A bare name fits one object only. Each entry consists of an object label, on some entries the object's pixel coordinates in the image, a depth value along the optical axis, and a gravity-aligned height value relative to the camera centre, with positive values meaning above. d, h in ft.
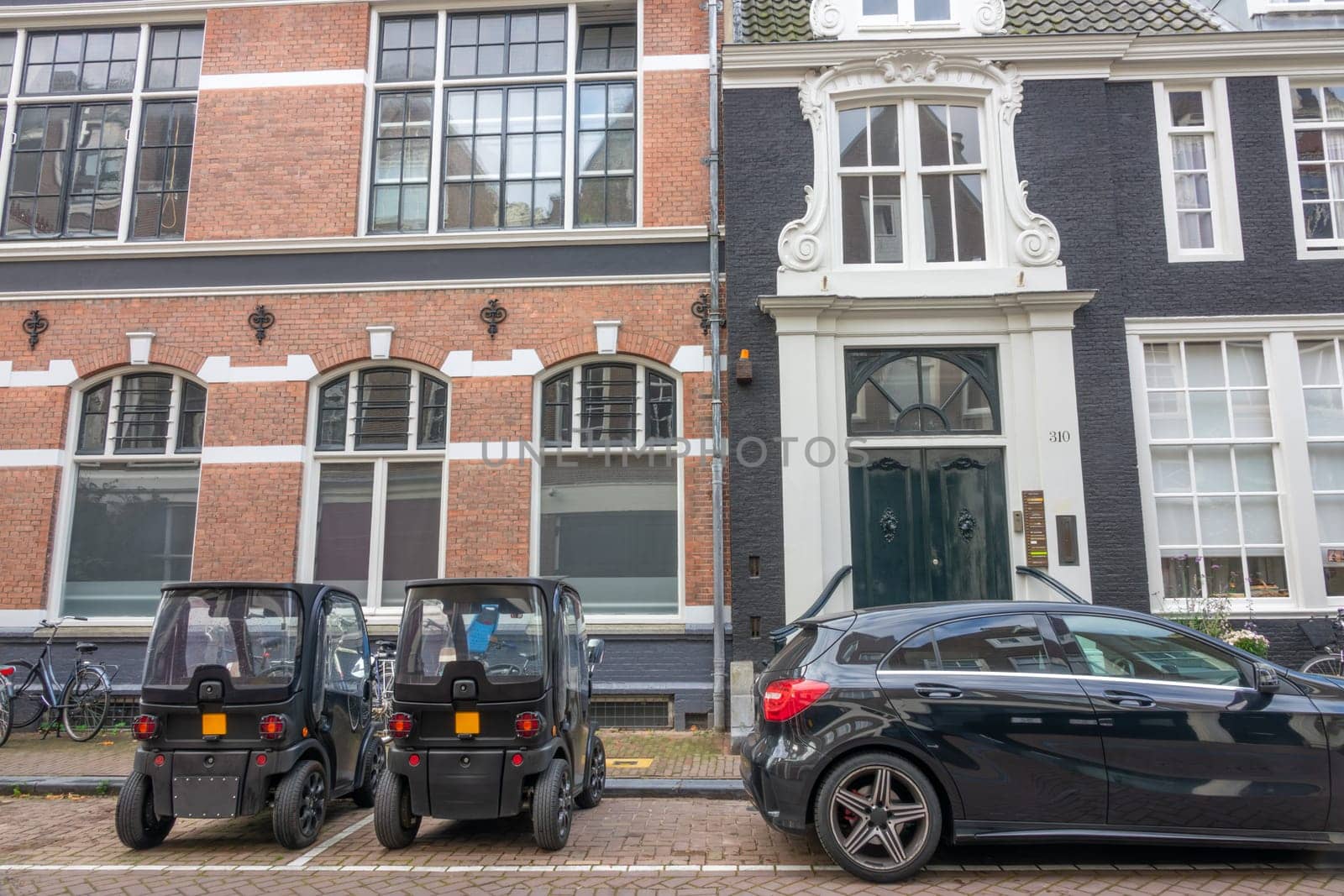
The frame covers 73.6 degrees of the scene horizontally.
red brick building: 33.99 +10.61
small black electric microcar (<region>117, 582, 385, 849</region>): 18.63 -2.65
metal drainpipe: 31.19 +7.65
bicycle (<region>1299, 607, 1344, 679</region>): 30.07 -1.82
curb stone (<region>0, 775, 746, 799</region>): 23.50 -5.25
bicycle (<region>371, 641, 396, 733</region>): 30.55 -3.14
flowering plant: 28.43 -1.67
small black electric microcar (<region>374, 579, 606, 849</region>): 18.08 -2.50
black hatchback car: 16.31 -3.00
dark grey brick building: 31.65 +10.05
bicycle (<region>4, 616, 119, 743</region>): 31.83 -3.75
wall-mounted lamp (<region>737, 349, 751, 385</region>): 32.09 +7.76
